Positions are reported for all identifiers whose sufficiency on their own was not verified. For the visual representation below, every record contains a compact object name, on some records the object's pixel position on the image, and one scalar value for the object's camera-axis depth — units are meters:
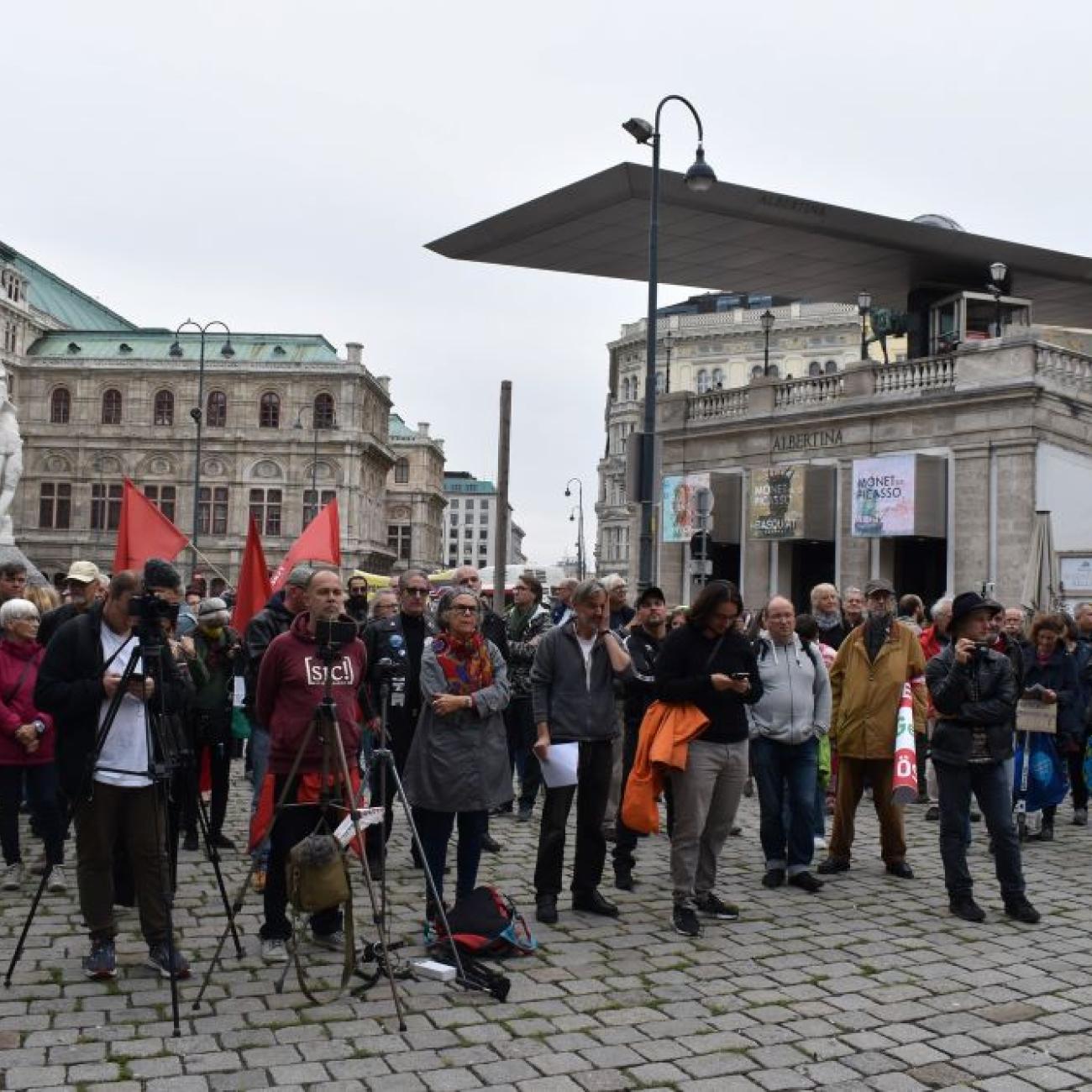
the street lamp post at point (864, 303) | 26.91
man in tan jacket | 8.36
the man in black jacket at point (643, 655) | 8.86
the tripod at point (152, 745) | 5.53
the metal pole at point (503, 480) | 22.09
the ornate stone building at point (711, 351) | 89.50
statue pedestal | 13.44
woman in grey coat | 6.34
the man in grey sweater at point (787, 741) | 8.09
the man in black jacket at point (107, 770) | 5.66
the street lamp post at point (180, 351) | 82.08
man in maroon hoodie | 6.04
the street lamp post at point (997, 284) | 25.64
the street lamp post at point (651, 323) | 16.50
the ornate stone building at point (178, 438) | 80.12
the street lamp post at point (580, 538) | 69.39
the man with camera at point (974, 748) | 7.25
